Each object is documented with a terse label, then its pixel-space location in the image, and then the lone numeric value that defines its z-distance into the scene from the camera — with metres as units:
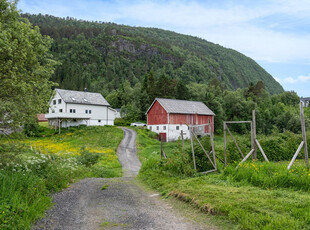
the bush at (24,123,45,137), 43.03
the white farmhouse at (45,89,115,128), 49.91
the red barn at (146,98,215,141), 48.94
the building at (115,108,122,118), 77.35
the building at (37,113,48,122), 64.16
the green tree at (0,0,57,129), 8.69
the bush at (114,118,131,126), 63.72
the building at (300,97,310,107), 126.30
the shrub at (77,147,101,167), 21.33
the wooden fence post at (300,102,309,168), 11.30
